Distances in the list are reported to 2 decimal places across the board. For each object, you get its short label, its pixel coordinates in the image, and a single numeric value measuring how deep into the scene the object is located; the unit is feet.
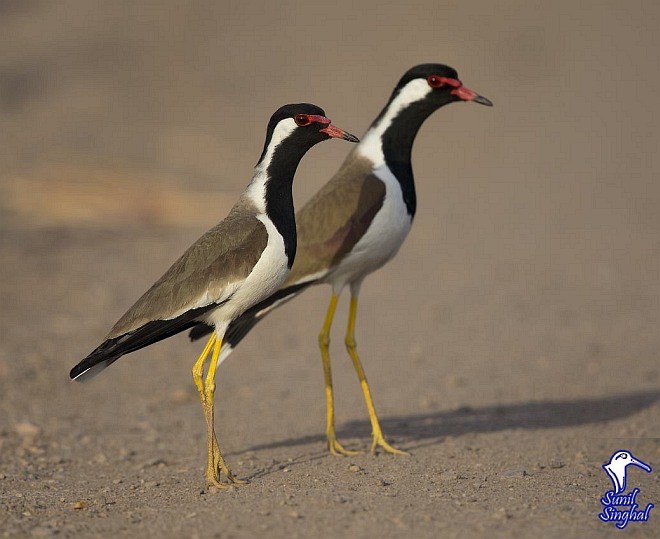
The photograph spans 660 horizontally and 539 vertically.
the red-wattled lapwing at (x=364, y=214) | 46.98
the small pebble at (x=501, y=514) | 34.40
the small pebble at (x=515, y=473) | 40.83
